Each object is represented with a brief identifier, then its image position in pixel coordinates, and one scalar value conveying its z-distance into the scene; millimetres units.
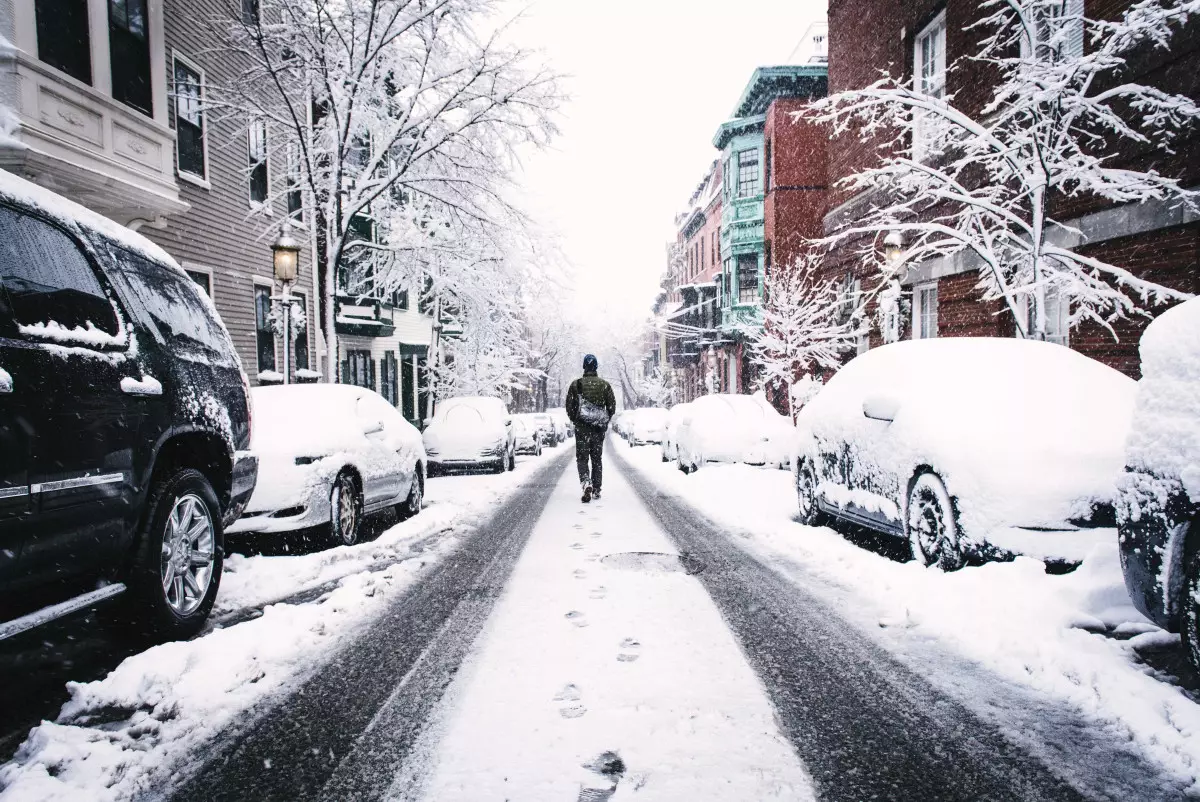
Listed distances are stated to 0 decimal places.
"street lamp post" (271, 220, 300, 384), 11742
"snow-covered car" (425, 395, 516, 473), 14734
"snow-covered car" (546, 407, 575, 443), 37000
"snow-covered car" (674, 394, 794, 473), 12547
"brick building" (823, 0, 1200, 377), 8820
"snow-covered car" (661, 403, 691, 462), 16753
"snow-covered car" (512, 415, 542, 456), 23500
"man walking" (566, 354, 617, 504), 10062
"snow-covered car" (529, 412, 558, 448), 32344
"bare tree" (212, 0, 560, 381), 13055
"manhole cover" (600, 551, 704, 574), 5797
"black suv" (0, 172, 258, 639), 2959
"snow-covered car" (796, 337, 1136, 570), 4559
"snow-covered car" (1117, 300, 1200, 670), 3127
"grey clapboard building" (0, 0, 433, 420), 8195
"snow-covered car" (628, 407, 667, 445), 28875
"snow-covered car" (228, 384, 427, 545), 6176
